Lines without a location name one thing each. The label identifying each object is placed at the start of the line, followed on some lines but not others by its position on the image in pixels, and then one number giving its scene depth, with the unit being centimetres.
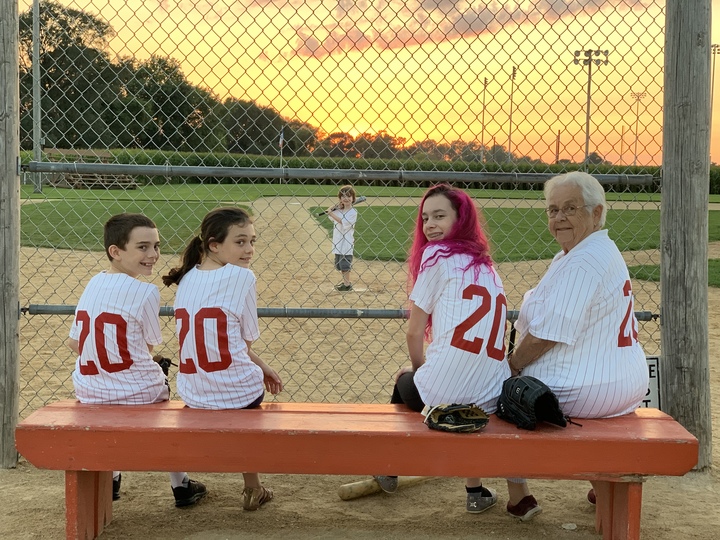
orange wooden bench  316
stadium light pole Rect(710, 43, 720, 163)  3636
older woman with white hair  331
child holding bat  1059
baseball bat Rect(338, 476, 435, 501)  402
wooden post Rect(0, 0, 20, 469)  420
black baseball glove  316
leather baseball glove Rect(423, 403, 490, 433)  318
